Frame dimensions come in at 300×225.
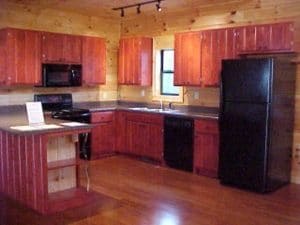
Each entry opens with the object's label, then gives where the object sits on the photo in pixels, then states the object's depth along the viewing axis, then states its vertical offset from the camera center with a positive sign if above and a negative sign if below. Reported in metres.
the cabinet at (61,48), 5.68 +0.57
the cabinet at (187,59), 5.48 +0.40
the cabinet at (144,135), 5.83 -0.86
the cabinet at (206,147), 5.07 -0.91
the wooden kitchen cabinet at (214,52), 5.07 +0.48
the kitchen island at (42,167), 3.74 -0.93
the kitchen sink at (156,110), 5.90 -0.44
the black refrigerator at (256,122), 4.34 -0.47
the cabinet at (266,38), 4.57 +0.62
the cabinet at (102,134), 6.19 -0.90
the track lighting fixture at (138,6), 5.33 +1.25
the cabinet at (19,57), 5.27 +0.39
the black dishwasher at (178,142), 5.37 -0.89
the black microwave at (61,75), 5.71 +0.13
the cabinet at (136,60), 6.41 +0.43
